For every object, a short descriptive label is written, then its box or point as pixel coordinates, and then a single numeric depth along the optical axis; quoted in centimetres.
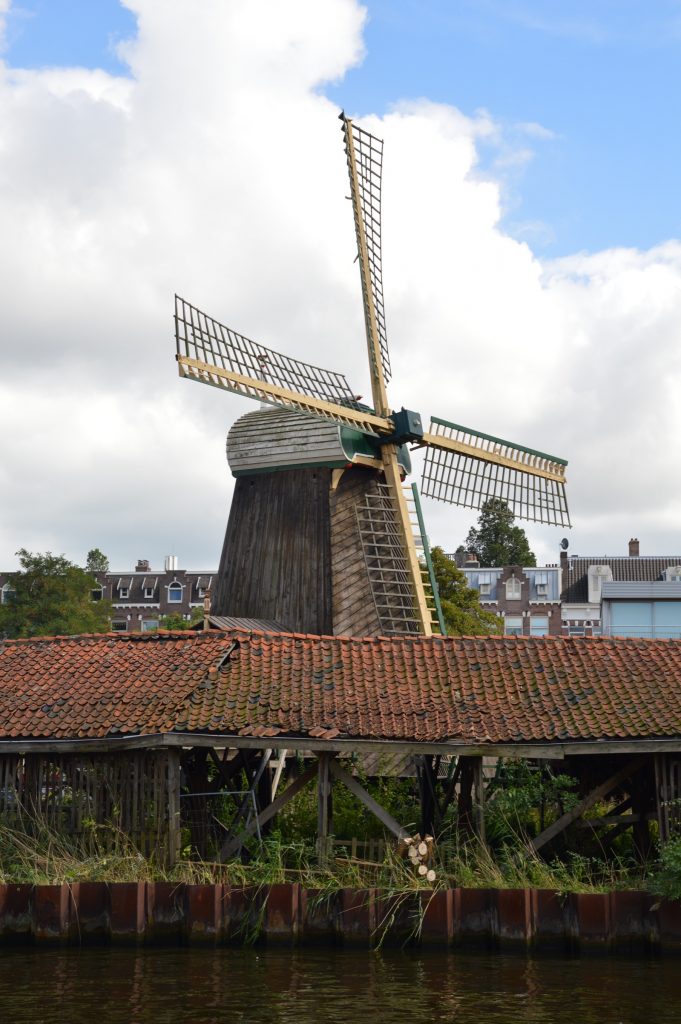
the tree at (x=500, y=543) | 8600
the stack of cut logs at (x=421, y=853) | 1853
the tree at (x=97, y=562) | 8488
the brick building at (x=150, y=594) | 8200
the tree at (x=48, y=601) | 6328
